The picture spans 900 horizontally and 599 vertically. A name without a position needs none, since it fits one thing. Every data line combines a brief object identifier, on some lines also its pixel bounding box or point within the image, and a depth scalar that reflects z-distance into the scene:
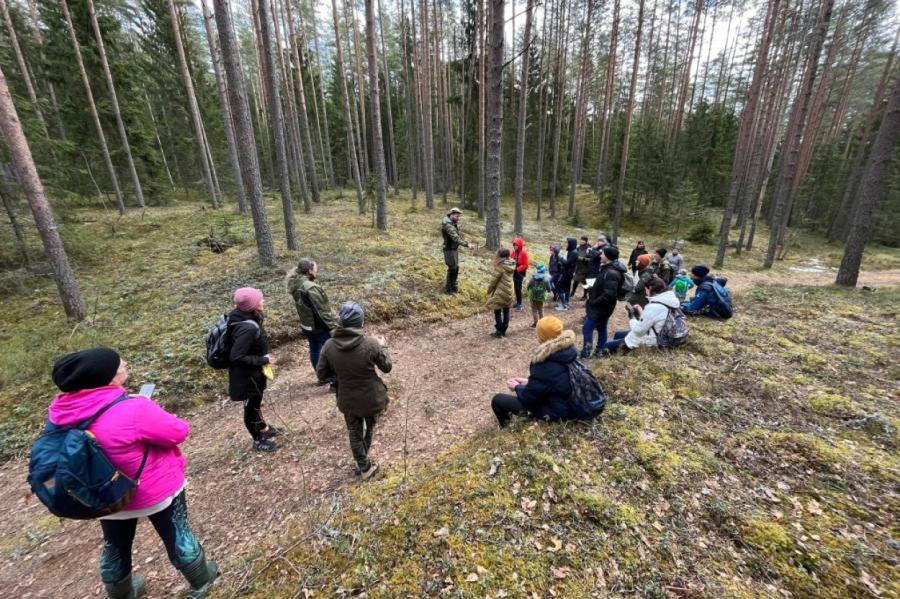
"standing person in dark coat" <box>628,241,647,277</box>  11.30
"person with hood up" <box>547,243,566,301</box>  10.39
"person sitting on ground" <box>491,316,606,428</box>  3.83
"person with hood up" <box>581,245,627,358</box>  6.42
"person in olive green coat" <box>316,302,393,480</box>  3.82
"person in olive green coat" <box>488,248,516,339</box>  7.86
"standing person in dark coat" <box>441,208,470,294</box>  9.12
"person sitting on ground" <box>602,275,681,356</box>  6.21
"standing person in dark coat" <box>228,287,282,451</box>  4.25
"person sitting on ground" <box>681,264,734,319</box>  7.78
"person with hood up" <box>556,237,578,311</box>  10.09
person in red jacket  8.95
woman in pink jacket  2.23
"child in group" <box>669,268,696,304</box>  7.71
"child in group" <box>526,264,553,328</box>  8.48
